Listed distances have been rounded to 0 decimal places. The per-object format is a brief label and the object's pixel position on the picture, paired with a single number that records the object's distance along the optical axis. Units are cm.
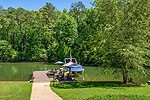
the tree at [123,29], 1038
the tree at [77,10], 3625
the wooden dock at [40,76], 1308
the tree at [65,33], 3221
